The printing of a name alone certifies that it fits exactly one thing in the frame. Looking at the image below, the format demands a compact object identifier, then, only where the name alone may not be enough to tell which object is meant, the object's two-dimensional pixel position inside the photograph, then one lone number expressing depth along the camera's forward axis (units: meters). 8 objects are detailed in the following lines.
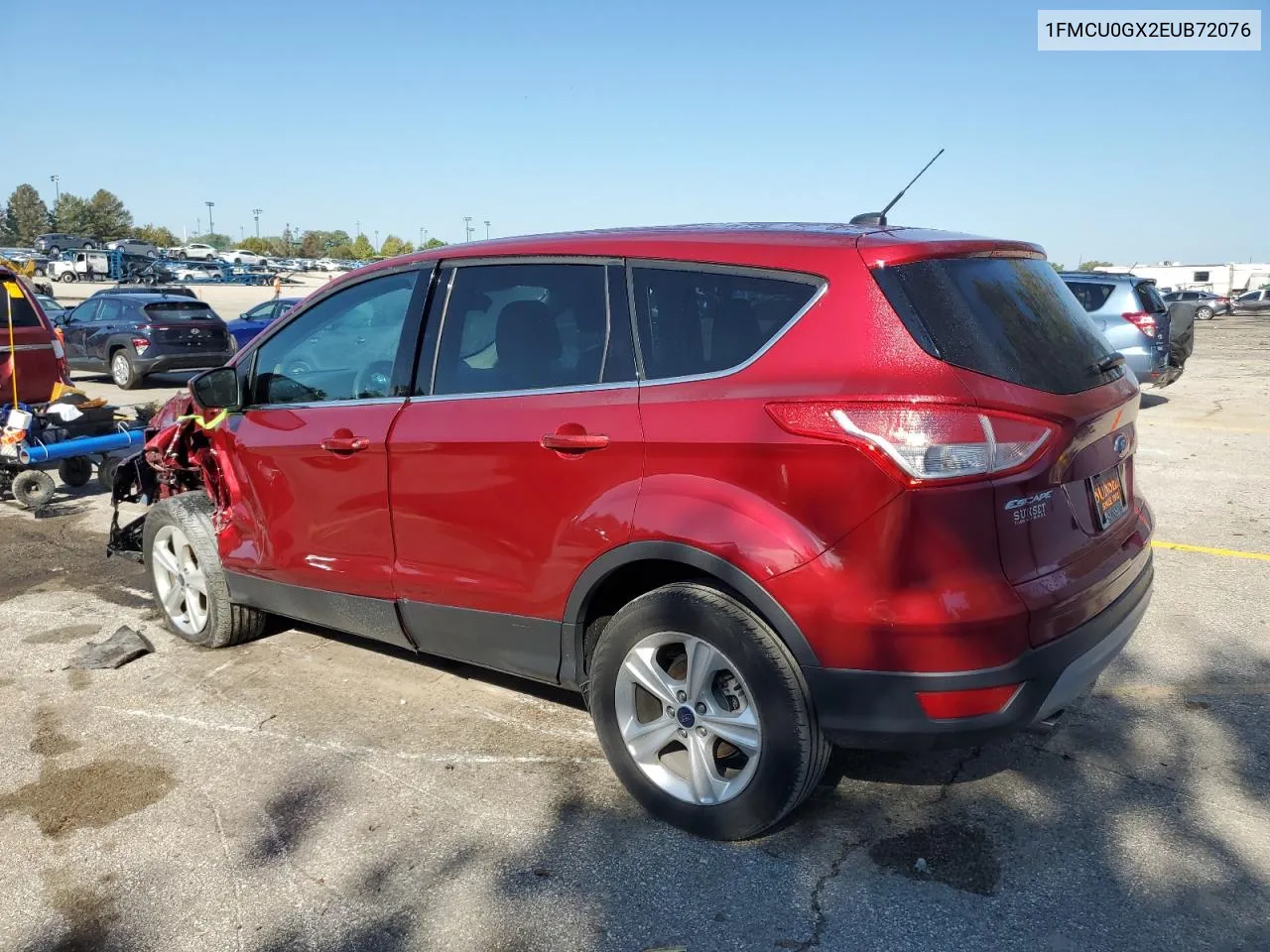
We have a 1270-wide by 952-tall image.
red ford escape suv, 2.62
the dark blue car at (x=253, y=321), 19.35
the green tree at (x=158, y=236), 113.44
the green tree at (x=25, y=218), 105.00
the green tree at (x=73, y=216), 102.50
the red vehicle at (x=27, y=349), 8.83
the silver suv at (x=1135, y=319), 12.11
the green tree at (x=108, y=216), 104.19
